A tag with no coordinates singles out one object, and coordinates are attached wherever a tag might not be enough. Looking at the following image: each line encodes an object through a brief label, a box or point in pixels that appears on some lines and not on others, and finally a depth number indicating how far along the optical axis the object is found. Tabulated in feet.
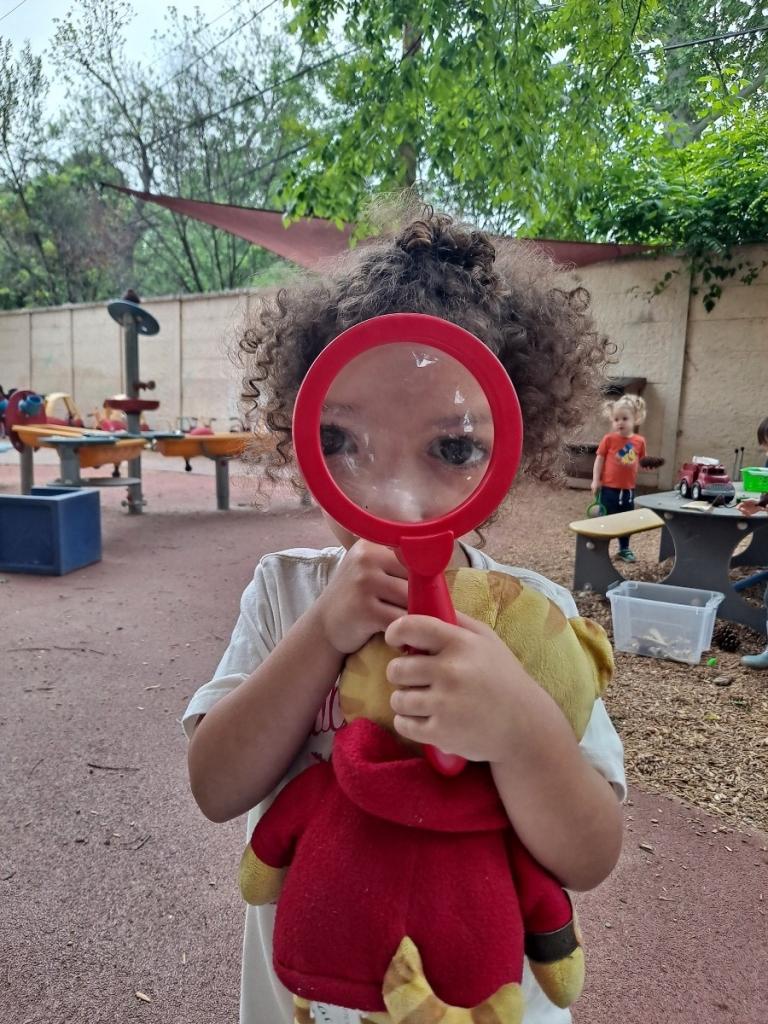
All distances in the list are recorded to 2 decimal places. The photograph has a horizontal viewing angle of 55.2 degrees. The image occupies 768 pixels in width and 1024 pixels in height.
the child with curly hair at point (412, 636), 2.06
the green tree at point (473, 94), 18.07
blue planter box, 15.61
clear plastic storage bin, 11.85
